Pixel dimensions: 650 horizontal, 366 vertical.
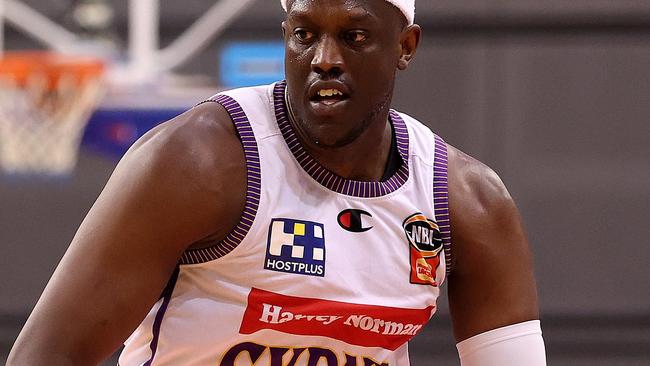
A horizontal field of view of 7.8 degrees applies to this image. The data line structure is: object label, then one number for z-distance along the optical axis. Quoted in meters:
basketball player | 5.62
